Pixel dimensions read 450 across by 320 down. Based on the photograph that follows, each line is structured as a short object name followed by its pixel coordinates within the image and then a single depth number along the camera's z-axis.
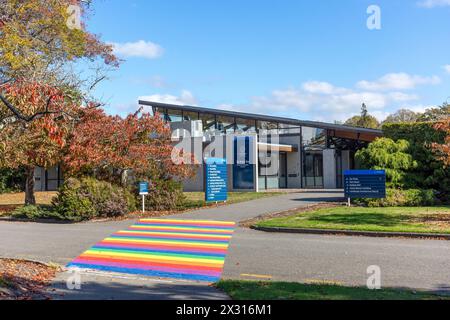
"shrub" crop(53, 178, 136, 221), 17.59
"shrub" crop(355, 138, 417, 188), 21.05
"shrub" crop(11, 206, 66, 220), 18.44
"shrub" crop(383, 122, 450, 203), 21.33
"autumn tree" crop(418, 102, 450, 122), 46.52
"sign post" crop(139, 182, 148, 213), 19.14
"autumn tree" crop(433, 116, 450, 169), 14.30
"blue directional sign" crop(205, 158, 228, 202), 20.98
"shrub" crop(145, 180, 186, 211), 20.06
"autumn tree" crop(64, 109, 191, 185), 18.80
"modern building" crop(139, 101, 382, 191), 30.19
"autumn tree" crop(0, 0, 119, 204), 13.53
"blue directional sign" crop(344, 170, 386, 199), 19.02
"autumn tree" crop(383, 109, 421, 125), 64.31
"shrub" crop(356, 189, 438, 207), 19.35
